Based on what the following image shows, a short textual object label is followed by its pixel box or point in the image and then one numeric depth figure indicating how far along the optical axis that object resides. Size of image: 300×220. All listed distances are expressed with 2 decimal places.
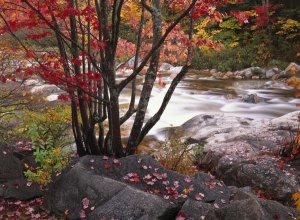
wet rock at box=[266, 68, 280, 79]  21.11
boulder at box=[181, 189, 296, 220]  3.89
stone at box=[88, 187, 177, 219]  4.38
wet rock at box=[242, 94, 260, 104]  15.80
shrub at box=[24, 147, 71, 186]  5.51
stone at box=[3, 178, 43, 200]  5.55
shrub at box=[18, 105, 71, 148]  6.48
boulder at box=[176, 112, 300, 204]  6.94
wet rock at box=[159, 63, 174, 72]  25.44
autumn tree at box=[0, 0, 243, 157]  4.75
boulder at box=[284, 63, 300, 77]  19.71
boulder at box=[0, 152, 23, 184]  5.83
